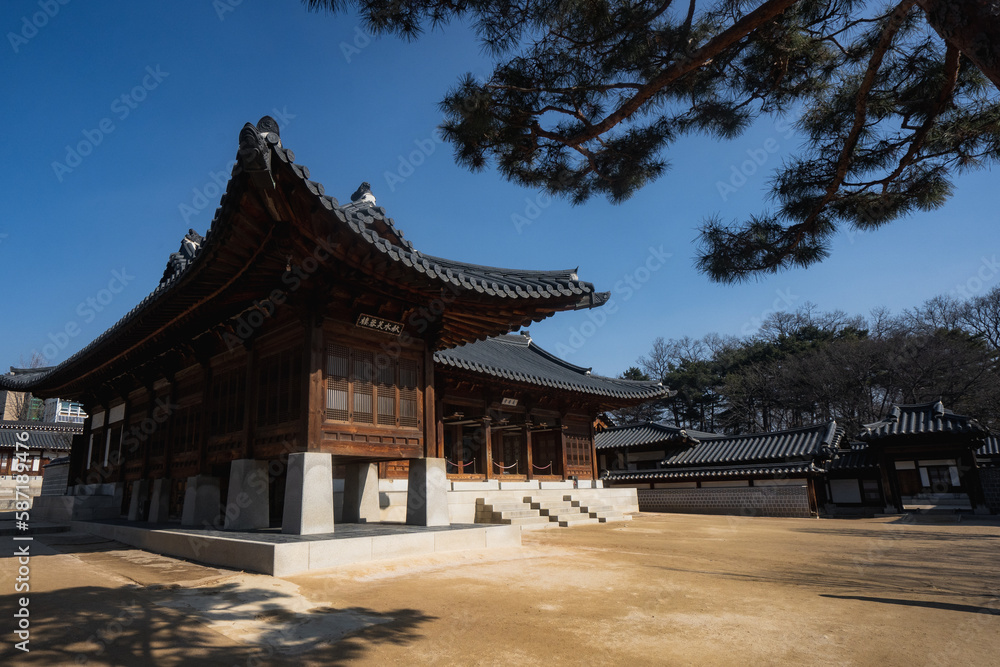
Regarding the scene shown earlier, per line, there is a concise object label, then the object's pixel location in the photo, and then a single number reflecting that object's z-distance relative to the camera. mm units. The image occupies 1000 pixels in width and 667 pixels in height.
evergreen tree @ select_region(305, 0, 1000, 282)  6004
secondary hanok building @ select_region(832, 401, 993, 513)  22547
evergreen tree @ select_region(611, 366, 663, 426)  52688
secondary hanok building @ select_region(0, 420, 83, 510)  35719
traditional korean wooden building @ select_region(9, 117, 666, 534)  7254
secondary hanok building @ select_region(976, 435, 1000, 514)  22844
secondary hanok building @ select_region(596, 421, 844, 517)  23094
